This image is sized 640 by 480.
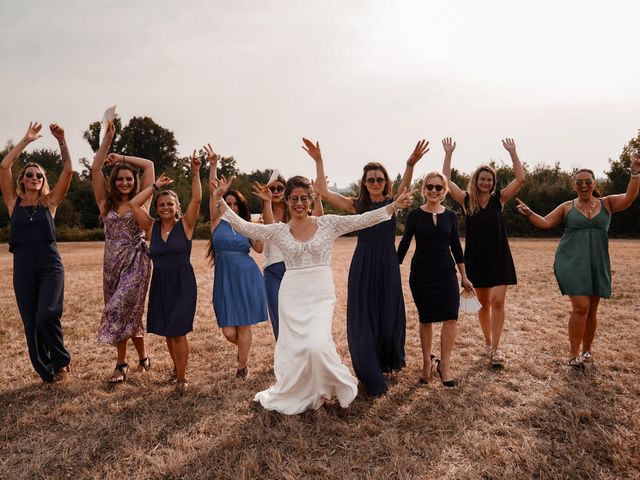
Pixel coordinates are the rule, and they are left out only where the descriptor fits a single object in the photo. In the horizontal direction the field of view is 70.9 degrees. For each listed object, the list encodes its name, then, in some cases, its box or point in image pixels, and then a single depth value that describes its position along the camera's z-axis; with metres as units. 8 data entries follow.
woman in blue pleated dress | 5.40
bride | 4.20
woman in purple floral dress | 5.30
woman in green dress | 5.36
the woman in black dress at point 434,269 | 5.07
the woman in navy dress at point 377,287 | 4.95
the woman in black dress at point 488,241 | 5.75
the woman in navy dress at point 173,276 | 4.96
